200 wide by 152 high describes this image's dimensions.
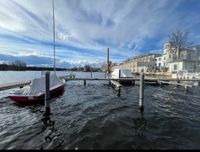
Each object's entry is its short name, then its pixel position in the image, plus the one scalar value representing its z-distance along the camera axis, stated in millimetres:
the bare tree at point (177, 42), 51812
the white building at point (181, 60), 43531
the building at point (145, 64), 65812
